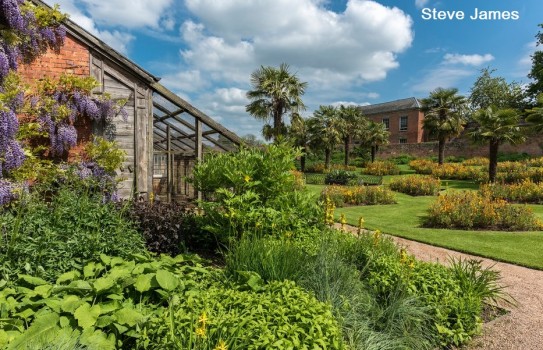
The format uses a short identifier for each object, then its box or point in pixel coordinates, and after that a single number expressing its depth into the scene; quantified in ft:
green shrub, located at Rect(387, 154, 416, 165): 124.06
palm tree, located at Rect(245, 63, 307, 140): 75.92
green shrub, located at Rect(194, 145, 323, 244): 16.83
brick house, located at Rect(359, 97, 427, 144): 160.15
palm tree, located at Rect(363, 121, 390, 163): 117.39
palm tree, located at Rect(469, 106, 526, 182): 59.62
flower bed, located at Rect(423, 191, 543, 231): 30.50
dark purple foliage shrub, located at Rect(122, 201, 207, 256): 17.15
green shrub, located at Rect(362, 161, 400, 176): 94.27
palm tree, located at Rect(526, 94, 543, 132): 54.34
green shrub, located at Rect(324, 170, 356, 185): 70.54
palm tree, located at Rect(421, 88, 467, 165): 93.76
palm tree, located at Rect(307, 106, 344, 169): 108.06
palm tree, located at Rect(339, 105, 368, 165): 118.83
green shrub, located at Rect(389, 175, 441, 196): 54.85
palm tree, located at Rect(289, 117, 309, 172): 109.20
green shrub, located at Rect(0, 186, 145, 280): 11.48
